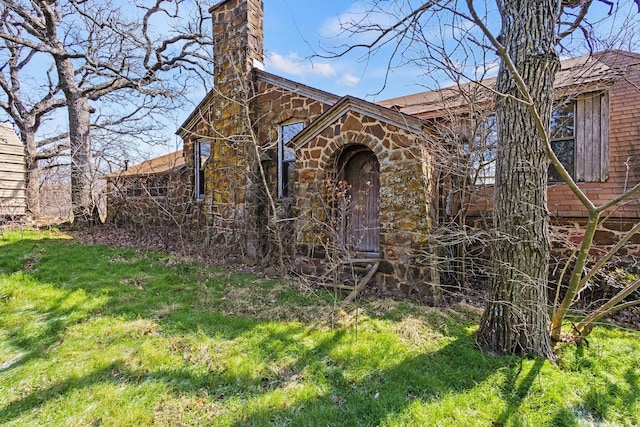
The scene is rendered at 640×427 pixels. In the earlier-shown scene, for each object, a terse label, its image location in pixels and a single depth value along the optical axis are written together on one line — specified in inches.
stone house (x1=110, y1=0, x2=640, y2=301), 221.3
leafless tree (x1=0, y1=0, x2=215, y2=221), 456.2
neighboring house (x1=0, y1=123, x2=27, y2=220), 394.9
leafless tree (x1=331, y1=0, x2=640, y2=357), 135.3
